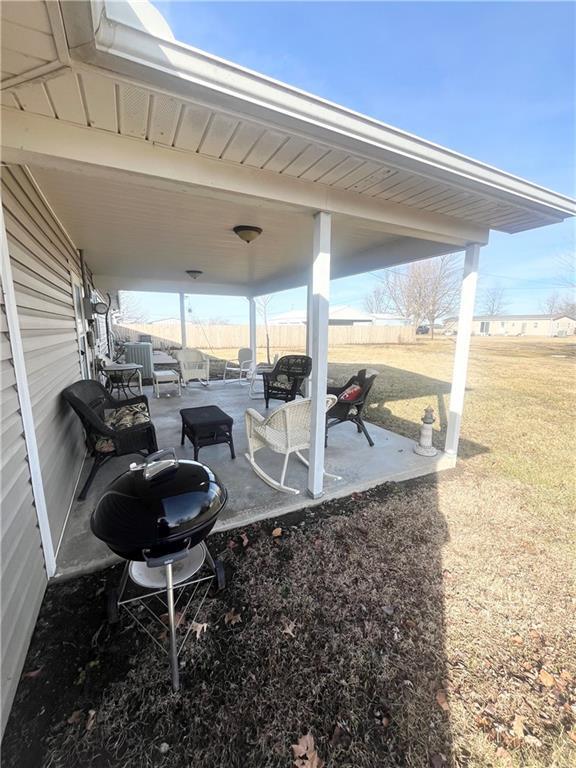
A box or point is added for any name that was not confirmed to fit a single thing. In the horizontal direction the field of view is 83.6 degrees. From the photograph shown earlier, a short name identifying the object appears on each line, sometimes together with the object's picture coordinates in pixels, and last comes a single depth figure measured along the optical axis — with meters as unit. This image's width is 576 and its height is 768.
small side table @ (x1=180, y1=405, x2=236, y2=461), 3.37
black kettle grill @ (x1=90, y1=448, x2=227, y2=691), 1.26
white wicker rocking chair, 2.88
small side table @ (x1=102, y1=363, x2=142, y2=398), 6.13
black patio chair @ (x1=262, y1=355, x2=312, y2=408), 5.49
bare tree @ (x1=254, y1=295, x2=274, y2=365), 21.52
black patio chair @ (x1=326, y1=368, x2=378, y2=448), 3.94
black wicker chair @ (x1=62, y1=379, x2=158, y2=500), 2.83
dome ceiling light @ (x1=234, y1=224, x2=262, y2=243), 3.44
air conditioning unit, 8.69
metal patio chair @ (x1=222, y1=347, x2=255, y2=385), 7.90
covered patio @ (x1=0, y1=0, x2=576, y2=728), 1.32
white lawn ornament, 3.83
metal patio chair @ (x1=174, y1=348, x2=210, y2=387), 6.78
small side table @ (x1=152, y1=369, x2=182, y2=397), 6.56
